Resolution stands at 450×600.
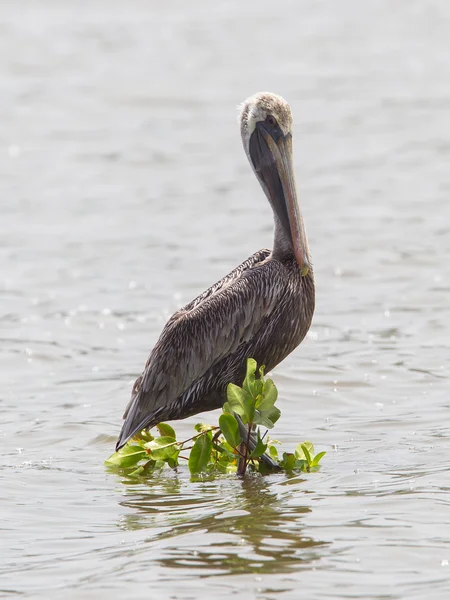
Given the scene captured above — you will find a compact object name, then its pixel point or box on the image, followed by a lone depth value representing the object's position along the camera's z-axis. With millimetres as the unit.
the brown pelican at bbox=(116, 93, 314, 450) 13523
